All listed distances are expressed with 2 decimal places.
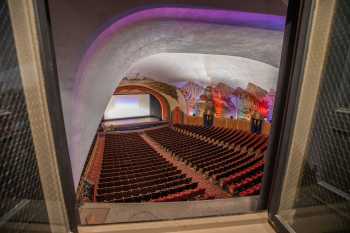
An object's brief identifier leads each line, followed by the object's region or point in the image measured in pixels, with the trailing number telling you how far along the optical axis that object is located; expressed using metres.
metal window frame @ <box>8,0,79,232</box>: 0.87
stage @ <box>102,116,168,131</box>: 16.57
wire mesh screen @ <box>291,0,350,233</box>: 0.87
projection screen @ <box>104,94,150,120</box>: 19.00
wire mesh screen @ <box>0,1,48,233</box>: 0.80
